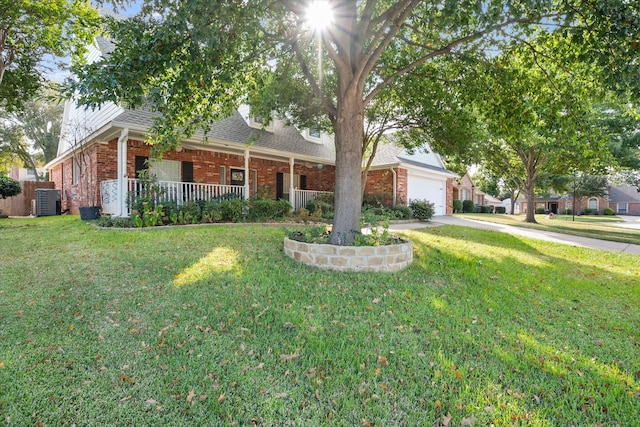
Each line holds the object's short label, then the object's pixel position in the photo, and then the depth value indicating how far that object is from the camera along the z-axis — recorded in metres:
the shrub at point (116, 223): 8.15
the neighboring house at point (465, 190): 34.72
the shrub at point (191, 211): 8.84
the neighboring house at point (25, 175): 36.03
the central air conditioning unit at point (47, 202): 13.42
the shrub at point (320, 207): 12.85
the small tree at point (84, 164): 10.48
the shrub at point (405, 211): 14.03
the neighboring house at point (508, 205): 53.46
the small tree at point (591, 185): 35.56
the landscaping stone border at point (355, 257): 5.11
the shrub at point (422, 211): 14.45
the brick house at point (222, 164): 9.60
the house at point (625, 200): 47.75
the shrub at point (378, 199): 15.51
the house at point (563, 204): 45.19
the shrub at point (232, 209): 9.66
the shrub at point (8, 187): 12.92
